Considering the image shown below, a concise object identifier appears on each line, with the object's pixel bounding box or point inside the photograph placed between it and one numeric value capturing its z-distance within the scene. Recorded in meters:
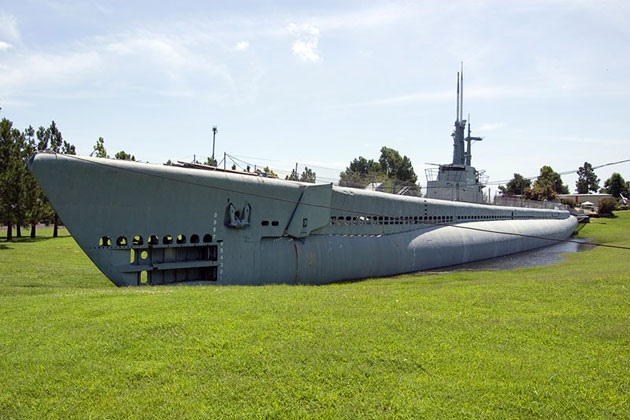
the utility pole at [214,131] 16.81
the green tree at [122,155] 33.66
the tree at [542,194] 70.44
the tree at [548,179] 92.31
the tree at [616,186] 89.56
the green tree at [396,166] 79.25
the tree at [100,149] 33.91
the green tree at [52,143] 32.22
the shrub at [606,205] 59.66
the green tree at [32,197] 27.56
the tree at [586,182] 102.81
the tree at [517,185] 86.88
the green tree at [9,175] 25.55
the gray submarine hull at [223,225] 9.90
